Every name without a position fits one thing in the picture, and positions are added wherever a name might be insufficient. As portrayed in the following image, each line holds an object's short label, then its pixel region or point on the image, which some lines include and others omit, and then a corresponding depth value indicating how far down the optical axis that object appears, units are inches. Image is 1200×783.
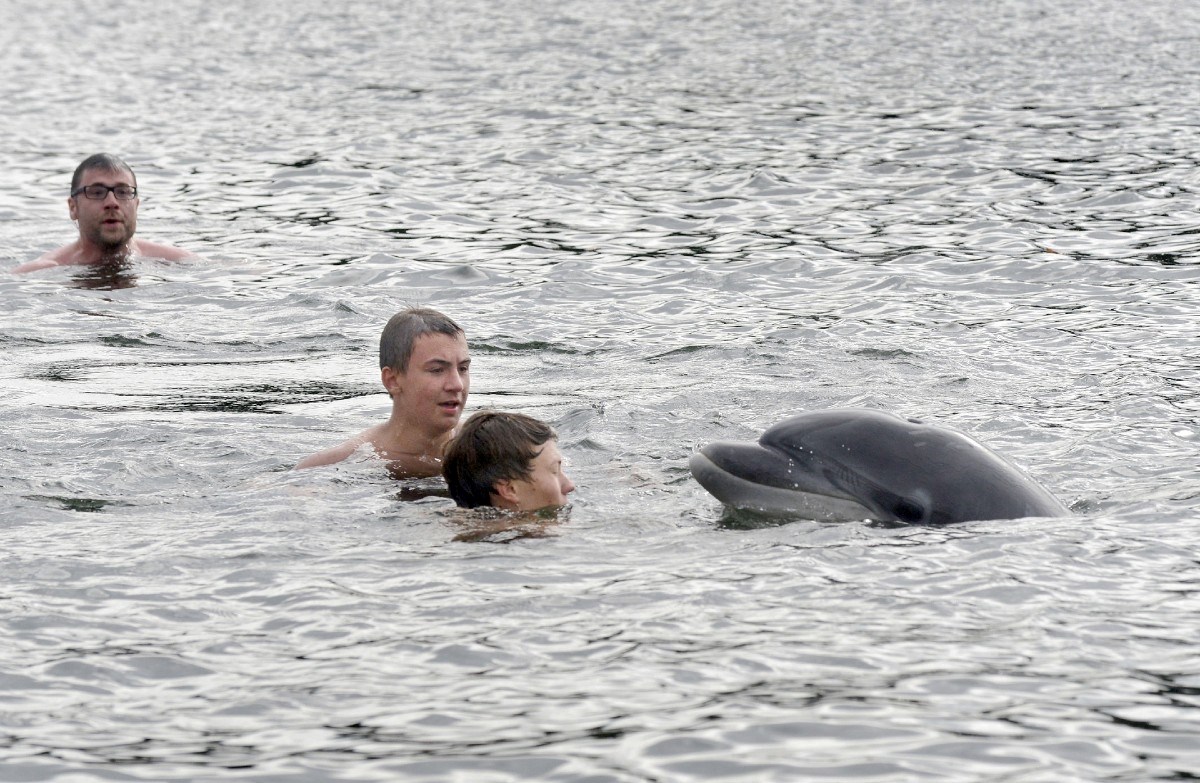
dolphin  524.7
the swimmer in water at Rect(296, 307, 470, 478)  641.0
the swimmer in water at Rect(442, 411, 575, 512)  587.2
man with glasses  1095.6
